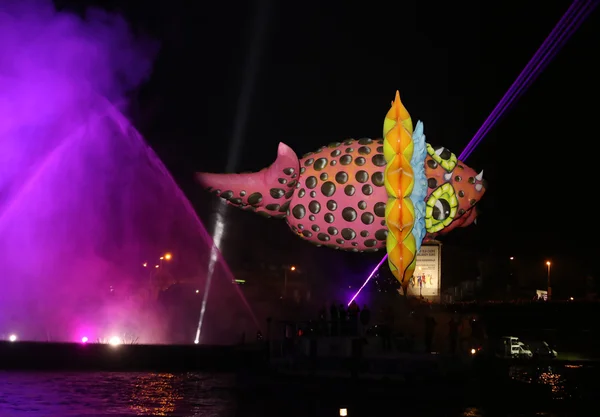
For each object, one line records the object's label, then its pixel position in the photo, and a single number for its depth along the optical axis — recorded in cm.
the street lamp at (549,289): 6906
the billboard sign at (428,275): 5816
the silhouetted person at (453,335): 2400
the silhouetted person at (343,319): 2441
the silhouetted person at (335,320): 2447
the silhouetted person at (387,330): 2412
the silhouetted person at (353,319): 2419
